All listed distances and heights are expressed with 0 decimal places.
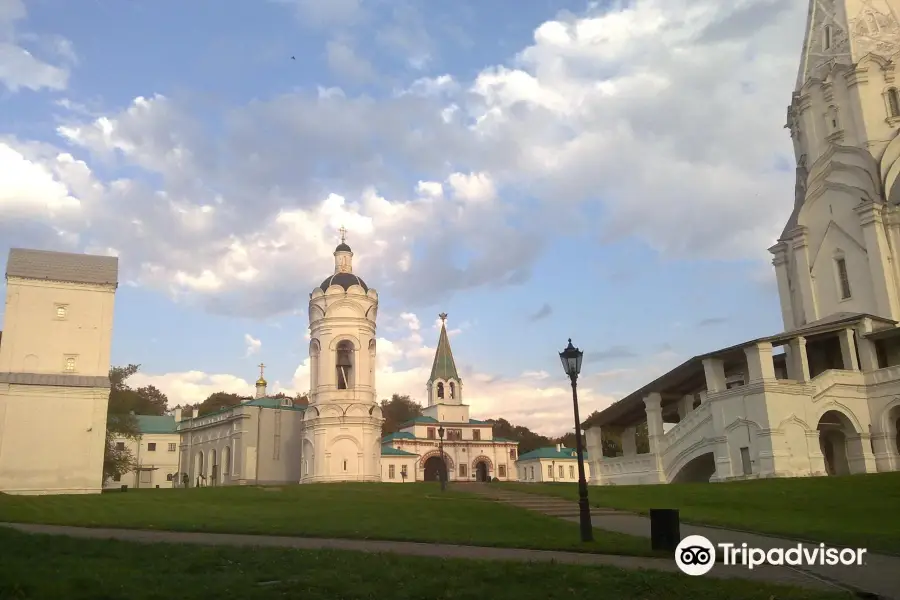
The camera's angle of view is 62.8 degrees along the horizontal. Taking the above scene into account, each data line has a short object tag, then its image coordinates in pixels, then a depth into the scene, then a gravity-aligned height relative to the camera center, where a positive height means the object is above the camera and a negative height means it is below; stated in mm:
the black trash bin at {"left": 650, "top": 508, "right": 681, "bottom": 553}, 12914 -979
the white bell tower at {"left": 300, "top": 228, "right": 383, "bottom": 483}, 50906 +6734
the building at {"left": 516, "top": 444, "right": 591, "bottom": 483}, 77625 +1203
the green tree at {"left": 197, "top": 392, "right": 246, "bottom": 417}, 89400 +10419
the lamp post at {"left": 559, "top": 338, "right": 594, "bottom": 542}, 15719 +2361
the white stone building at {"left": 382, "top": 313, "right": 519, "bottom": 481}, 72812 +3901
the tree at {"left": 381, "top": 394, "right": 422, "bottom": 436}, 103450 +10148
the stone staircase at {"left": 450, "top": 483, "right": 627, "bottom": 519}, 22719 -860
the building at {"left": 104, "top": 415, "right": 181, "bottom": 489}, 74688 +3464
